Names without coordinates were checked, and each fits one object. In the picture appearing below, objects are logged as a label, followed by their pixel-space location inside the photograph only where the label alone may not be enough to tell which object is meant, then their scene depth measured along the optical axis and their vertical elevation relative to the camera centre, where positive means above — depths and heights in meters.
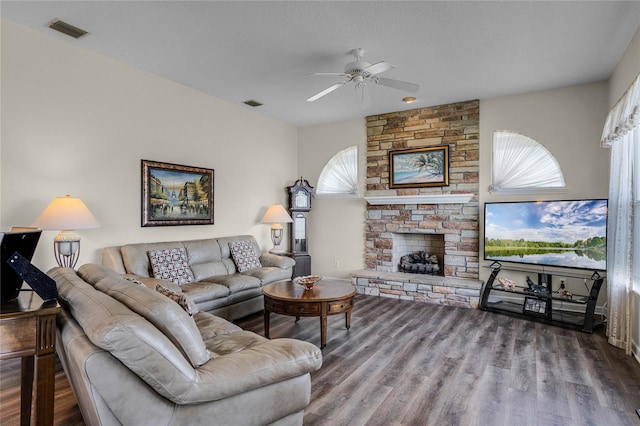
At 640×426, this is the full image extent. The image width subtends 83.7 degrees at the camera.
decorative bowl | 3.70 -0.77
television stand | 3.93 -1.13
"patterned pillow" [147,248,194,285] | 3.94 -0.67
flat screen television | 4.14 -0.29
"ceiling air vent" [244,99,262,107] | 5.32 +1.58
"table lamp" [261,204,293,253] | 5.72 -0.19
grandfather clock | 6.27 -0.10
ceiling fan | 3.41 +1.31
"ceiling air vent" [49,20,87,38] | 3.15 +1.60
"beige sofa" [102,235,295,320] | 3.79 -0.82
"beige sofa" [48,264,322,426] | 1.36 -0.72
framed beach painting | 5.52 +0.67
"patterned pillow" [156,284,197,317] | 2.17 -0.57
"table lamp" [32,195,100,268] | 3.07 -0.15
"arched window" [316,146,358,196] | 6.41 +0.60
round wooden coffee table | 3.35 -0.90
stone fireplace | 5.26 -0.06
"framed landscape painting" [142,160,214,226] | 4.30 +0.16
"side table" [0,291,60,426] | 1.44 -0.56
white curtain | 3.25 -0.09
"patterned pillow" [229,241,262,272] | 4.84 -0.67
